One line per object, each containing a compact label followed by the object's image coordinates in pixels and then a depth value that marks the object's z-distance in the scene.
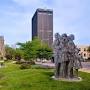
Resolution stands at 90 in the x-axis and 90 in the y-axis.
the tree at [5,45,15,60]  48.12
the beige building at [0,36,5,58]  48.75
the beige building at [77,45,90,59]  60.03
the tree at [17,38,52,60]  32.24
